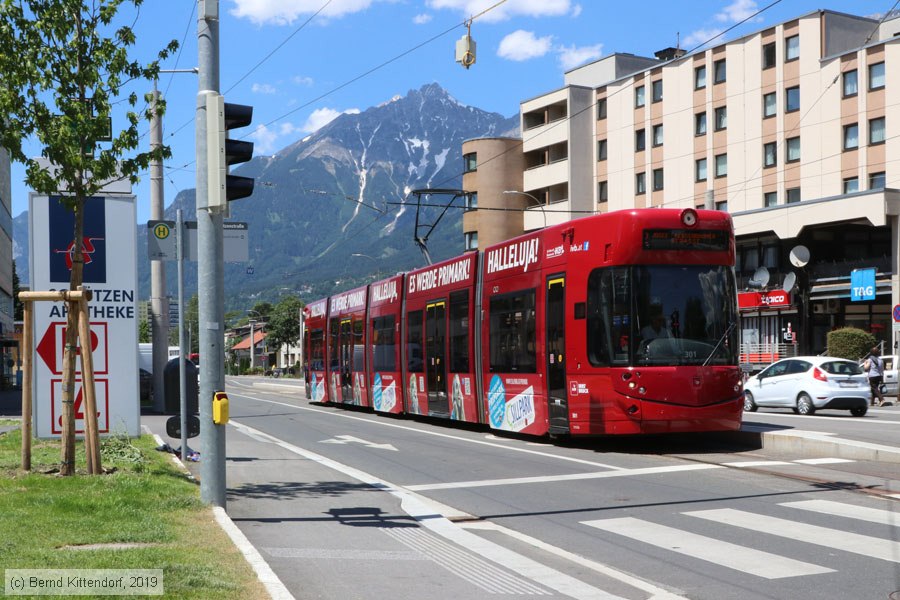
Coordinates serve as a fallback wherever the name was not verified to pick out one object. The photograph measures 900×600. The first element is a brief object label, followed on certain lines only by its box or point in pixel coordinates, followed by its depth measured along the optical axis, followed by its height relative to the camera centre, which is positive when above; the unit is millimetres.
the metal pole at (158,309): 27875 +495
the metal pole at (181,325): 12219 +20
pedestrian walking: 30031 -1673
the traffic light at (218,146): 9297 +1622
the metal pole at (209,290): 9586 +334
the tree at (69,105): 11484 +2527
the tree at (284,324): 135875 +107
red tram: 15047 -128
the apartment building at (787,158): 46219 +8024
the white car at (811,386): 24875 -1759
